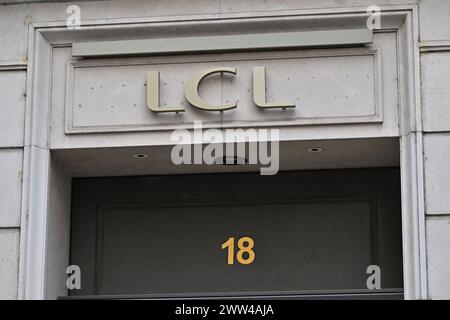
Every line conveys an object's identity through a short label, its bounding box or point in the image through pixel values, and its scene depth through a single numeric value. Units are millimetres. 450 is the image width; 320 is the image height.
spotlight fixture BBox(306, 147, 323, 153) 12219
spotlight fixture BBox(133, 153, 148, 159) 12414
